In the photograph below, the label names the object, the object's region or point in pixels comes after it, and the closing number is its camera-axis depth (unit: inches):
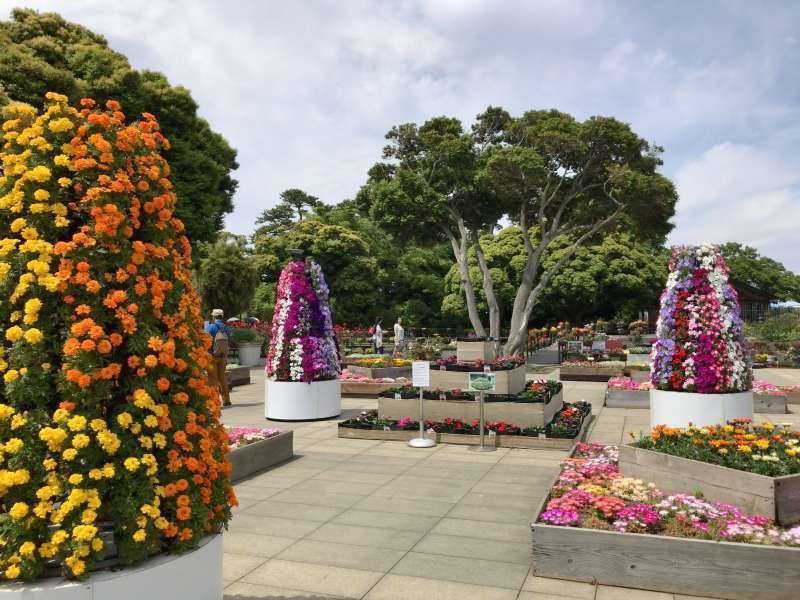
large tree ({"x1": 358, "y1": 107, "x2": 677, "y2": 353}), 981.8
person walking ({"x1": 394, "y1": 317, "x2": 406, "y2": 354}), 1091.0
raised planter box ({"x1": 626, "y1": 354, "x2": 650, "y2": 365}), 889.7
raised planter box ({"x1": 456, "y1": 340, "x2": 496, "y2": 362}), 559.5
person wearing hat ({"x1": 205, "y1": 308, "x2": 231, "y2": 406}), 538.9
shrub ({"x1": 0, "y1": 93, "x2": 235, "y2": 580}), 135.0
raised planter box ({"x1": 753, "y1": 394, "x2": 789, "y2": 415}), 571.5
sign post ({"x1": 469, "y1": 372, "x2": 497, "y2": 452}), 390.7
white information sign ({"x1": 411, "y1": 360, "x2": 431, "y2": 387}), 408.2
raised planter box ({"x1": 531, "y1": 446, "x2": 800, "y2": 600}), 185.2
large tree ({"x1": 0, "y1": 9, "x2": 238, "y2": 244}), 861.8
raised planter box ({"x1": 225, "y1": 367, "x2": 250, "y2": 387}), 786.2
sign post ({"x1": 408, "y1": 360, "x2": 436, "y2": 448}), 409.1
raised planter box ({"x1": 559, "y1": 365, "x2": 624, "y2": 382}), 811.6
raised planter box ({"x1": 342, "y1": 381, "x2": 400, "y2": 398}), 672.4
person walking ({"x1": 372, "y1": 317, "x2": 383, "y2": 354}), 1135.0
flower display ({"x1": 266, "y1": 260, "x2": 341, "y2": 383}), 511.5
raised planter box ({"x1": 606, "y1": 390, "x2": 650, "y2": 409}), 585.3
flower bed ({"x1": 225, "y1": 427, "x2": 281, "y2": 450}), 362.6
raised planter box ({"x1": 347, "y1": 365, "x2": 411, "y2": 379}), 782.5
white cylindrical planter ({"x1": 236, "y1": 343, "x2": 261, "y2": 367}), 1061.1
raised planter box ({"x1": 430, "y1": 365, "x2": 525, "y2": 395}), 482.3
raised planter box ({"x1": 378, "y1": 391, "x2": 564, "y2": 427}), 431.8
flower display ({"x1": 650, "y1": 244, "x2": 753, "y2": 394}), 370.0
